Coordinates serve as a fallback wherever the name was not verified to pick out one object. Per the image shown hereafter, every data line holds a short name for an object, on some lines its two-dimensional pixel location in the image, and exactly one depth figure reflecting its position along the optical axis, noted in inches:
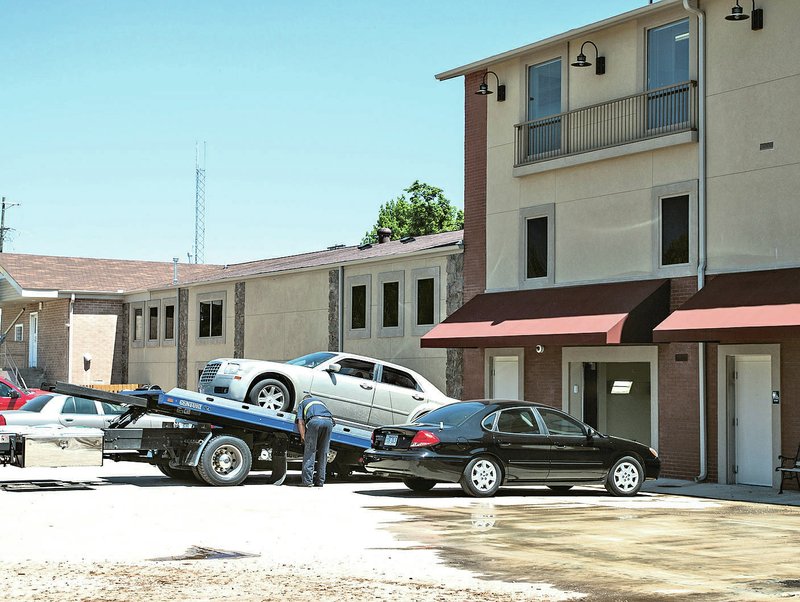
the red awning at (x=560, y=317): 858.1
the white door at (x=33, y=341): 1967.3
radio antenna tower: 2963.8
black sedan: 695.7
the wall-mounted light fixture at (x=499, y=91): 1035.9
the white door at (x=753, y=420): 809.5
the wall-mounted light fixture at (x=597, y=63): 944.3
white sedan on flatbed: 801.6
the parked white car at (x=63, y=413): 845.8
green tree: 3041.3
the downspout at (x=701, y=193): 840.3
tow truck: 703.1
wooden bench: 745.6
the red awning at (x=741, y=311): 728.3
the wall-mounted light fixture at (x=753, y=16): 797.9
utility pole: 3491.6
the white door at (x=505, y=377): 1020.5
